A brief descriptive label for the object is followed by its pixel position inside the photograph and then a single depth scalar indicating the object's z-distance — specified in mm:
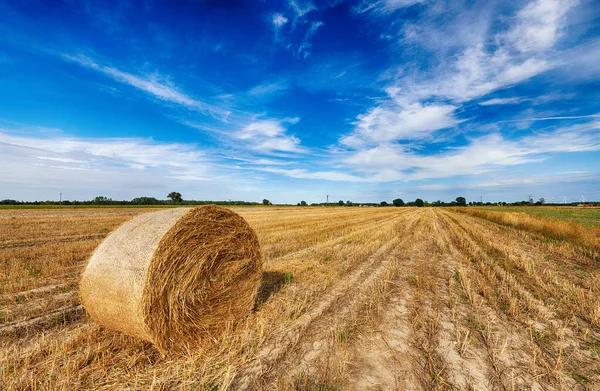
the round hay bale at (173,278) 3789
